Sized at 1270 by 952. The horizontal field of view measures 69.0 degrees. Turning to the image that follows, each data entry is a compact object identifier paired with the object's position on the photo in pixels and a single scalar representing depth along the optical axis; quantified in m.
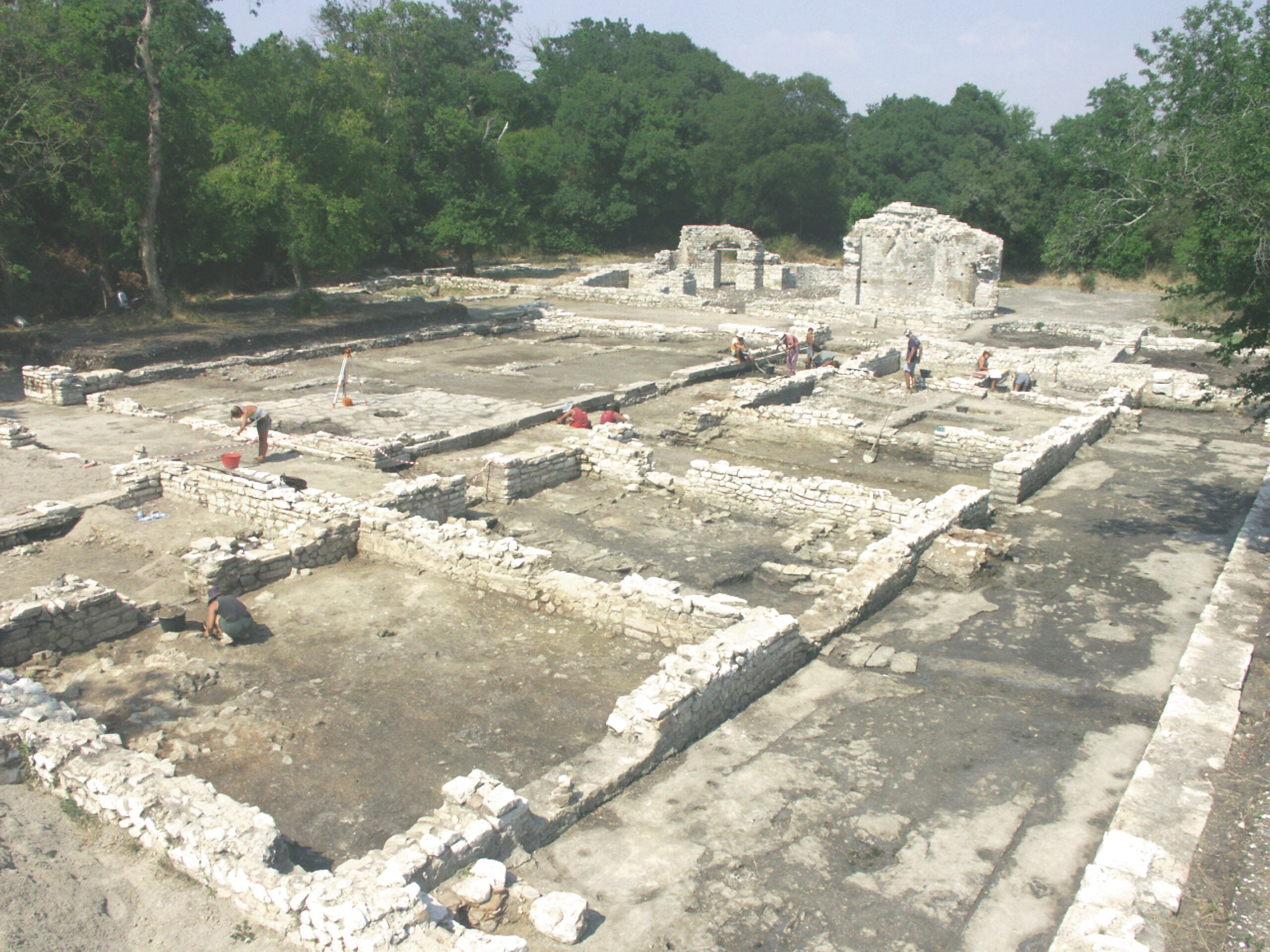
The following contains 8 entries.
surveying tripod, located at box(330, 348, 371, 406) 17.80
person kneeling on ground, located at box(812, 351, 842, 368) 22.56
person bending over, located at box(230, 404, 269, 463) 13.50
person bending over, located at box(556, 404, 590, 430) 16.27
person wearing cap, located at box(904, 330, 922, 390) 19.86
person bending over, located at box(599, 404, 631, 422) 15.20
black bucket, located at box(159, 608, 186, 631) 8.78
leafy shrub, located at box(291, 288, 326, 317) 27.06
